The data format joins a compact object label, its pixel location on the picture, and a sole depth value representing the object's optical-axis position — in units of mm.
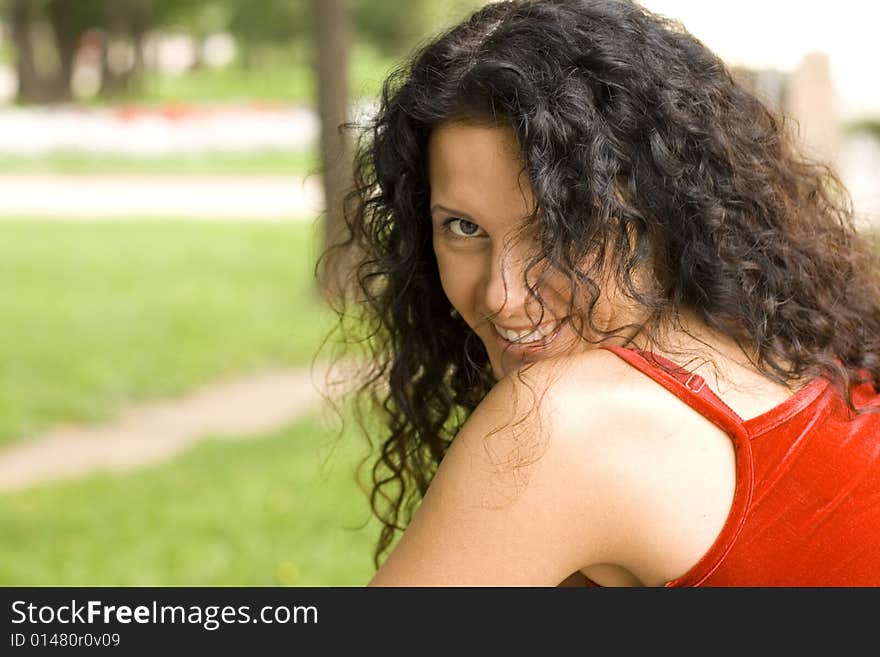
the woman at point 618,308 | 1454
